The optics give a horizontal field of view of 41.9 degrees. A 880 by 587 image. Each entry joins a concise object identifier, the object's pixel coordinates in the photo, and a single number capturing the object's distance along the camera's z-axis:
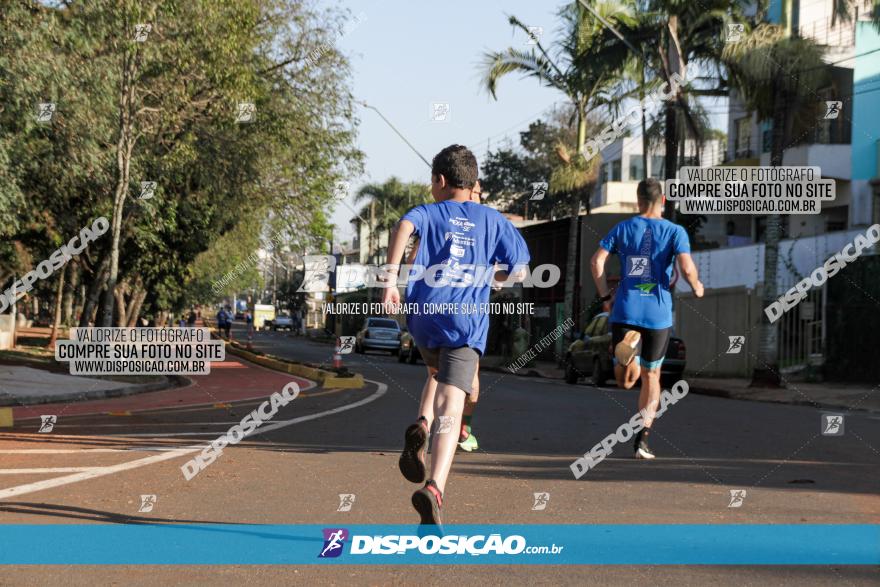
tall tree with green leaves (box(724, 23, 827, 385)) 22.16
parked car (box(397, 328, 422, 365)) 37.34
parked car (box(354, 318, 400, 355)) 46.25
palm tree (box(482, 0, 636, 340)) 27.31
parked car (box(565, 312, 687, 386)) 22.78
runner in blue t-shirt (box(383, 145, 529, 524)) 5.77
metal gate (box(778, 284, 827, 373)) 24.33
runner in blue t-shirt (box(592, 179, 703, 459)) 8.97
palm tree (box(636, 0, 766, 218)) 24.64
